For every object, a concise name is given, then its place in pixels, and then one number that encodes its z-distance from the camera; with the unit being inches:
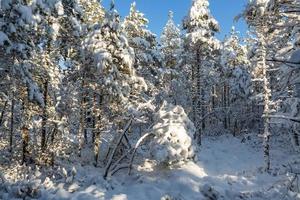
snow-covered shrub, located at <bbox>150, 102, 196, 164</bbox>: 488.7
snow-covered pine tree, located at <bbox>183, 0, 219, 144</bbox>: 778.9
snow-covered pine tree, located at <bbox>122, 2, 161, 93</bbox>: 687.6
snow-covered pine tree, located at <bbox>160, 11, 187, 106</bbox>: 1032.8
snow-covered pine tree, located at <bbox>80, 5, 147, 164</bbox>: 503.3
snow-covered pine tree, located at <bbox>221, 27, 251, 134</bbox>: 1086.2
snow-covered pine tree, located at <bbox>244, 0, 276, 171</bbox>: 570.5
